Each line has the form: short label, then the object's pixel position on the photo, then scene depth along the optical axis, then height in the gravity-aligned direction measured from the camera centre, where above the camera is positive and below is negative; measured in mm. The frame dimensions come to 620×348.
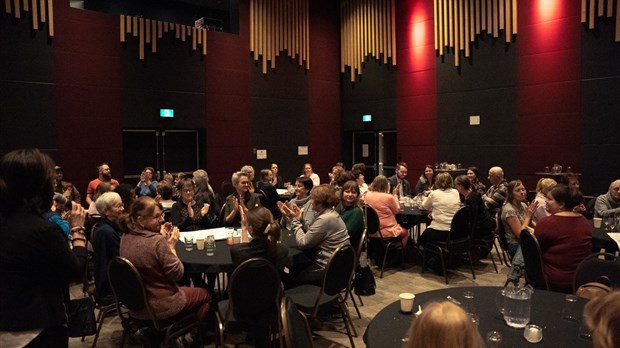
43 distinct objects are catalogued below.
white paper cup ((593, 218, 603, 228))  5215 -781
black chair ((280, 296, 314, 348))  2240 -826
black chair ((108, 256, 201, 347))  3227 -1024
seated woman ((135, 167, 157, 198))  8148 -494
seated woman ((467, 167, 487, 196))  8008 -431
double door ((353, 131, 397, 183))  12227 +69
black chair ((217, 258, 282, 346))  3258 -1000
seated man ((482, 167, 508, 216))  7004 -618
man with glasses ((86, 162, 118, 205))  8117 -385
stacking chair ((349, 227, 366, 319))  4469 -900
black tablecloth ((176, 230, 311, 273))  3783 -842
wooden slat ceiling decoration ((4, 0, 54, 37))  8180 +2584
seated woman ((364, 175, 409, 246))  6234 -749
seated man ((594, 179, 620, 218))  5871 -652
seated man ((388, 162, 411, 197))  8688 -539
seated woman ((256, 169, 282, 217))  7250 -615
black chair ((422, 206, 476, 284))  5934 -1103
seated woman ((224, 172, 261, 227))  5855 -564
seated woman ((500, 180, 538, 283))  5114 -677
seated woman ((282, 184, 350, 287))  4184 -722
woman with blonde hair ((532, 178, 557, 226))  5355 -536
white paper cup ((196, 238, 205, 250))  4219 -763
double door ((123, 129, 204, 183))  9962 +131
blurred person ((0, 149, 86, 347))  2098 -430
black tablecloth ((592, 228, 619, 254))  4574 -891
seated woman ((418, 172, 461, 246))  6078 -700
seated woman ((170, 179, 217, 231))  5594 -662
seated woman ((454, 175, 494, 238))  6105 -711
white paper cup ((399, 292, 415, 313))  2615 -817
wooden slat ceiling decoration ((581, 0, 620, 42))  8039 +2415
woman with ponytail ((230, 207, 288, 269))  3512 -625
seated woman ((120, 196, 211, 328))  3359 -714
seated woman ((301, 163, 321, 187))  10070 -406
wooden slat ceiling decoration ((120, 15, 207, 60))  9500 +2601
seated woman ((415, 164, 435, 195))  9016 -549
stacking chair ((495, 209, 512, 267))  5352 -905
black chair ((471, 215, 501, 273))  6363 -1108
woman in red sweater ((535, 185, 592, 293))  3709 -691
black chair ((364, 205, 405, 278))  6152 -1016
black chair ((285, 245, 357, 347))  3707 -1112
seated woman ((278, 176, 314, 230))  5348 -554
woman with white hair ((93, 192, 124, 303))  3918 -684
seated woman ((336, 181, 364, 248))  4945 -607
